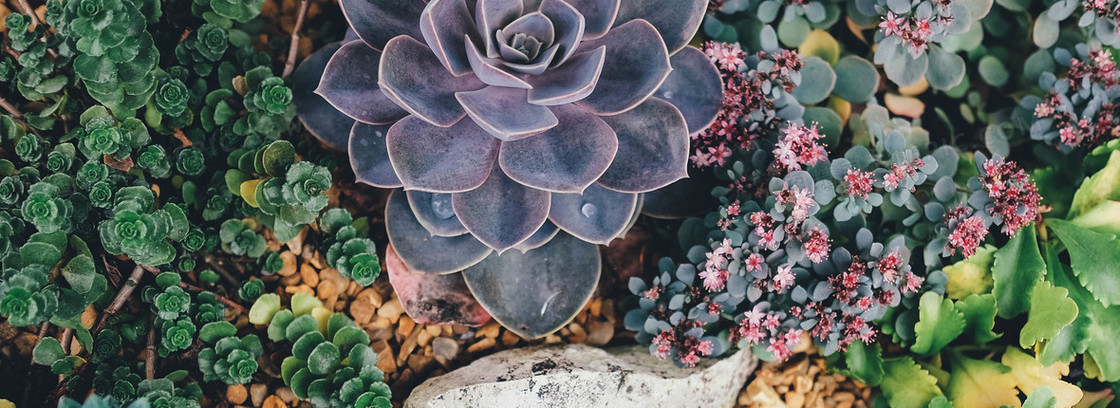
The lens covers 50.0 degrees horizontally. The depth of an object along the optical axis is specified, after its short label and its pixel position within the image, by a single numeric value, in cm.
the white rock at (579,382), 44
